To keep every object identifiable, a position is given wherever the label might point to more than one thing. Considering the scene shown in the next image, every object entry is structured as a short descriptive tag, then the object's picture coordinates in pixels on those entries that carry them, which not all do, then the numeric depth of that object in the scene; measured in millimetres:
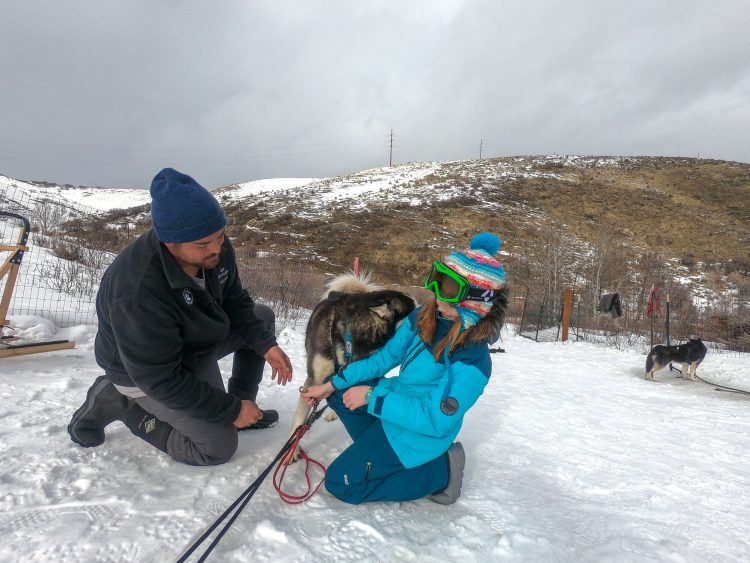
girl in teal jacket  1733
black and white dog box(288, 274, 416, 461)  2621
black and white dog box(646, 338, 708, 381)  5949
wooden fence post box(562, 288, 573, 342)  9188
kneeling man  1600
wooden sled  2916
